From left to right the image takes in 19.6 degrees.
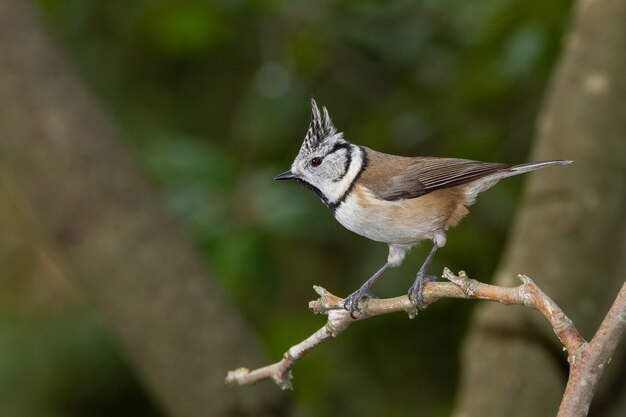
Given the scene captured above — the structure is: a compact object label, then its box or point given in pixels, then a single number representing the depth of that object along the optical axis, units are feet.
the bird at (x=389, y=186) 21.66
